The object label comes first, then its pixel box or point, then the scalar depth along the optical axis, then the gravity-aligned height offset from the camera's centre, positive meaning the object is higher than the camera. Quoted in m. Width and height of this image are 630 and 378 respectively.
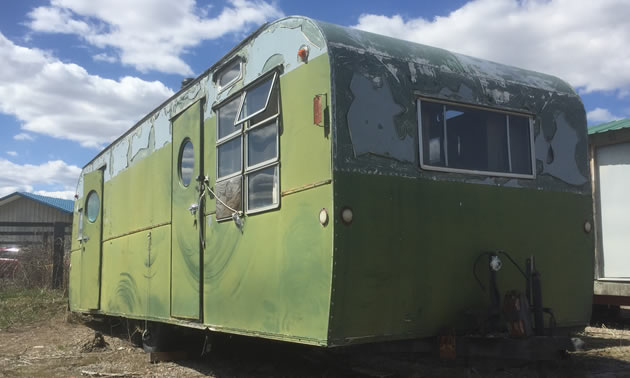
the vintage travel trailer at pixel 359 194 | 4.45 +0.54
